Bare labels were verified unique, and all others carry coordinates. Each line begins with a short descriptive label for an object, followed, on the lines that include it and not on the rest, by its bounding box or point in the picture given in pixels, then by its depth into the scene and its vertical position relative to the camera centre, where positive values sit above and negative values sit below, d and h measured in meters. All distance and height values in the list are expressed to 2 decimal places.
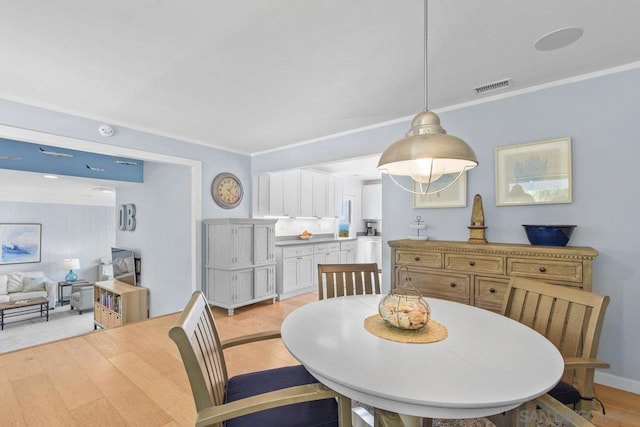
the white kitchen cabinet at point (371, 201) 7.68 +0.41
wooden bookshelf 4.90 -1.54
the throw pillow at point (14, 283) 6.38 -1.47
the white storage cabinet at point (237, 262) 4.10 -0.67
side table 7.39 -1.98
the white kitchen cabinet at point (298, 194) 5.19 +0.43
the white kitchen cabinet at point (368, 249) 7.16 -0.81
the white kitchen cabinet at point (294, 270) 4.89 -0.94
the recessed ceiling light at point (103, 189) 6.11 +0.59
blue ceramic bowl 2.34 -0.14
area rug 5.36 -2.31
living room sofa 6.29 -1.58
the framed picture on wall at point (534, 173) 2.48 +0.39
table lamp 7.42 -1.29
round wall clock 4.57 +0.42
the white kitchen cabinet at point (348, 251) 6.18 -0.76
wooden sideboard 2.16 -0.43
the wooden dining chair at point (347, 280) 2.29 -0.51
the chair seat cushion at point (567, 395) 1.37 -0.84
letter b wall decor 5.80 -0.01
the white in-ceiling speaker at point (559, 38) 1.83 +1.17
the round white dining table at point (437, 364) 0.86 -0.53
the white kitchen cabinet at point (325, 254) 5.51 -0.74
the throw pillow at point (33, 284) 6.55 -1.54
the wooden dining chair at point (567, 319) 1.34 -0.55
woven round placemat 1.25 -0.53
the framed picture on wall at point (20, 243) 6.82 -0.64
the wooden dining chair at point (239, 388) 0.97 -0.66
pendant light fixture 1.24 +0.30
